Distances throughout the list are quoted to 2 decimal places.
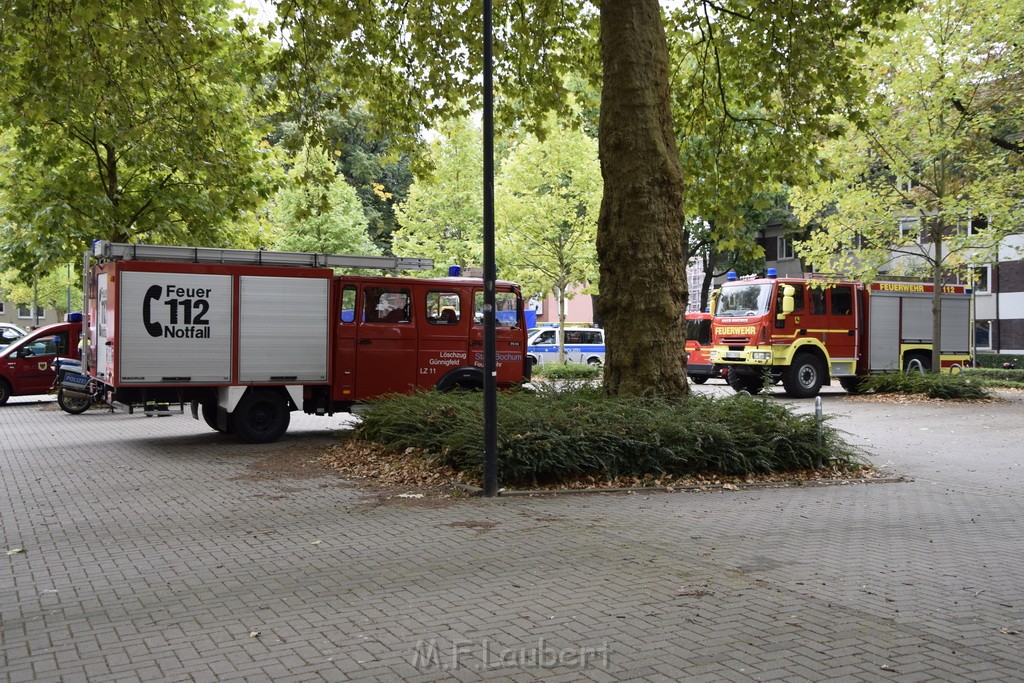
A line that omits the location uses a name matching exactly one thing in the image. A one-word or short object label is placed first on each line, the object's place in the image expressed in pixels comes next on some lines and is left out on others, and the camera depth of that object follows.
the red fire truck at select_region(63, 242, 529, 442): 13.87
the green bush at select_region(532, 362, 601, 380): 29.65
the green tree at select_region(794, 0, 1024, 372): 23.69
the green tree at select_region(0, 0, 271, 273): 13.05
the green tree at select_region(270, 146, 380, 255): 39.44
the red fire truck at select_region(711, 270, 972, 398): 24.22
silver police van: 37.62
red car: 23.47
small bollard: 11.81
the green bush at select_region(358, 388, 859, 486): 10.25
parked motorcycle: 16.55
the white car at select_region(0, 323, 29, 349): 38.19
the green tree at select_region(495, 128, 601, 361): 33.50
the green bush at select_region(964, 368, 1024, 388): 29.25
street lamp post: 9.37
